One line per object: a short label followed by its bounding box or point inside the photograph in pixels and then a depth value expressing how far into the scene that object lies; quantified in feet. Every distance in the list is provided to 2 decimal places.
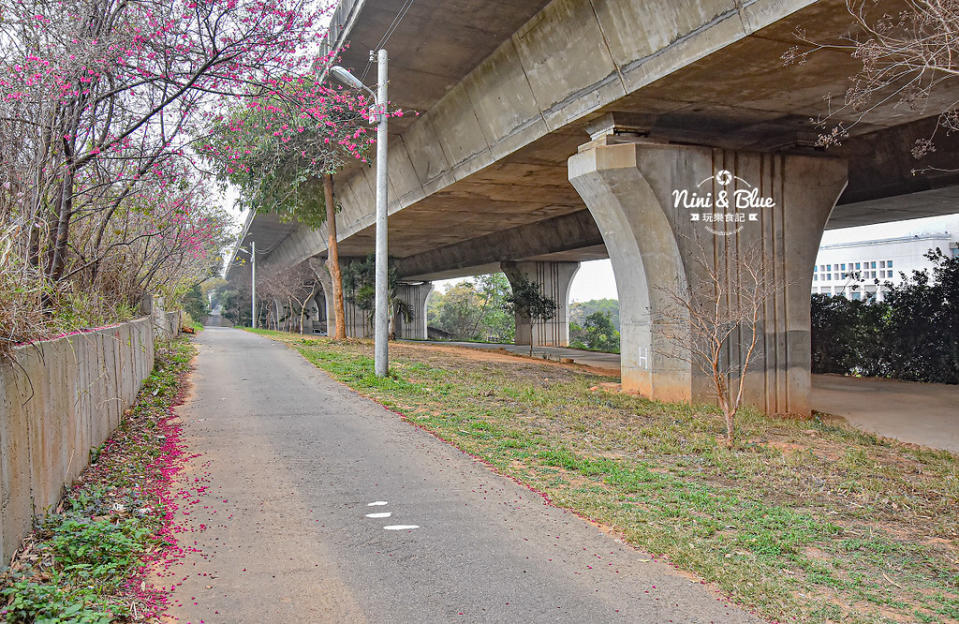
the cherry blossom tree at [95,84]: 22.93
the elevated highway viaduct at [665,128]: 29.43
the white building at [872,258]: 176.45
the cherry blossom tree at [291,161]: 29.60
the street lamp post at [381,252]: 46.47
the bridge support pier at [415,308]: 166.09
